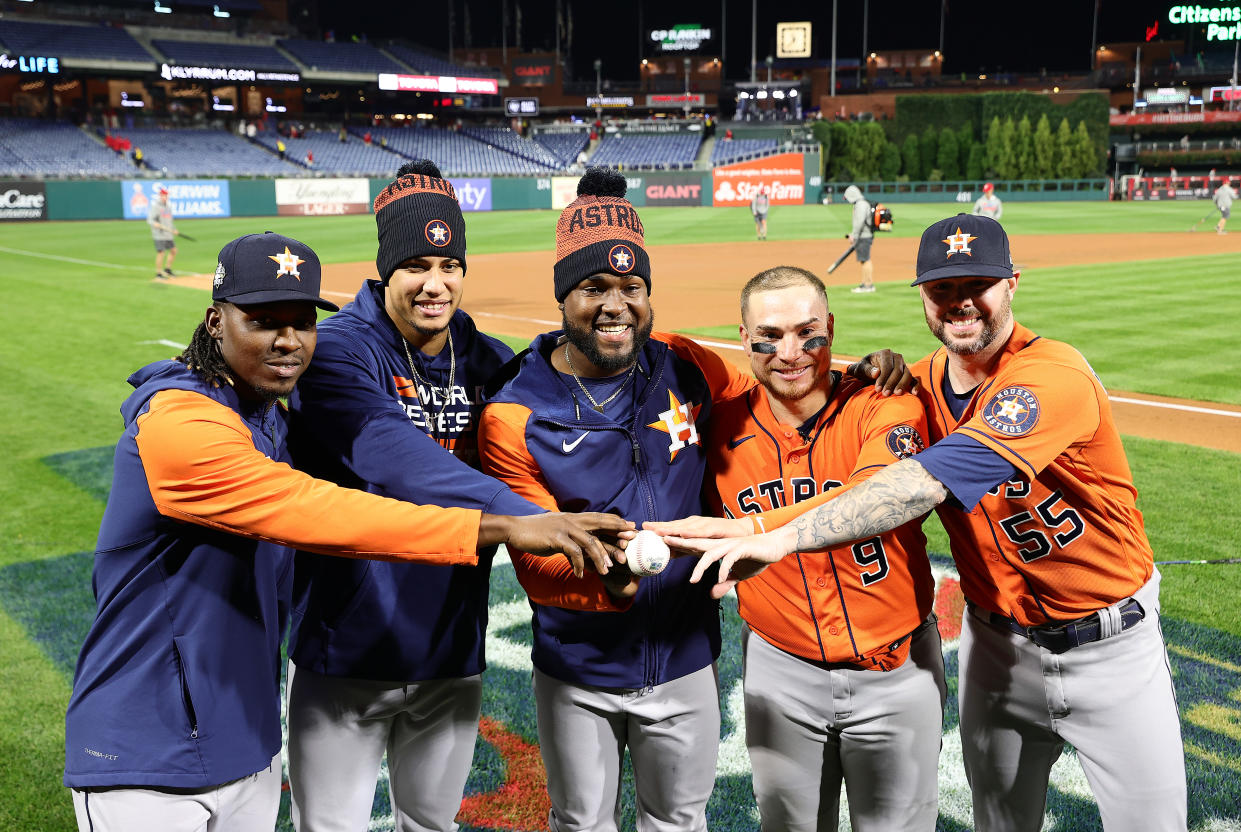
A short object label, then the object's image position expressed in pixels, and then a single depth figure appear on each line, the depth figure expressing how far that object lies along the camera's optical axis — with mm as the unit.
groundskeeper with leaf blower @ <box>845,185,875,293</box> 19562
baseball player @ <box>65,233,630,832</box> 2520
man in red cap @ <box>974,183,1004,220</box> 26922
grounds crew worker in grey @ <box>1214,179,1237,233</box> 32438
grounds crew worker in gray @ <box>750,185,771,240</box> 33438
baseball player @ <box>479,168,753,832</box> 3068
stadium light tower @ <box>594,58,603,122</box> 77481
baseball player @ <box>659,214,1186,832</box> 3082
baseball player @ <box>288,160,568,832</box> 2982
